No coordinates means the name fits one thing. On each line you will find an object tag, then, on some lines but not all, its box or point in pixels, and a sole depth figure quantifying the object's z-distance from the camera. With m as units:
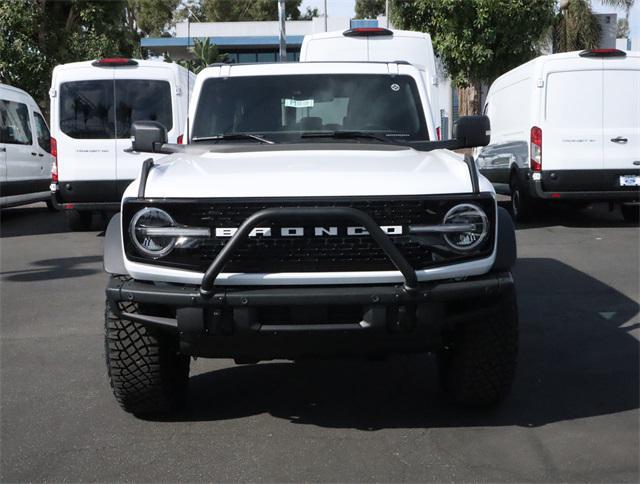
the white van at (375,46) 14.27
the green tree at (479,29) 23.73
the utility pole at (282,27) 24.45
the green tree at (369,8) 70.88
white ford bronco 3.91
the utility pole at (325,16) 49.78
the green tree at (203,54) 49.03
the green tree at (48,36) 23.81
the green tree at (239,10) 68.00
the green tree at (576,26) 26.98
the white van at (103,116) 12.92
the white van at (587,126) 12.52
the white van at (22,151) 13.99
